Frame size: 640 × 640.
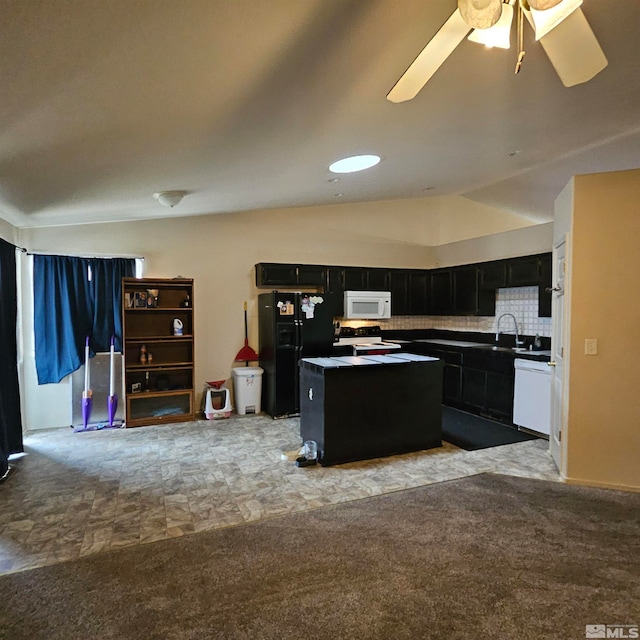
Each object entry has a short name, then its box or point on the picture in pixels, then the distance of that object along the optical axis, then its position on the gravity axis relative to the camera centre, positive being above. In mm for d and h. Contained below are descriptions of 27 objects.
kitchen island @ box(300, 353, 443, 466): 3584 -883
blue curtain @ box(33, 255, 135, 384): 4664 -4
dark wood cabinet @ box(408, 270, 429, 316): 6535 +266
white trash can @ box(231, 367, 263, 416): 5367 -1055
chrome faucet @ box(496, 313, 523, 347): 5387 -256
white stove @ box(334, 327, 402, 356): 5613 -467
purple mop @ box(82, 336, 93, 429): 4727 -1014
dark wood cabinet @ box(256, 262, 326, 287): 5512 +473
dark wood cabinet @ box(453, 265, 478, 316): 5914 +283
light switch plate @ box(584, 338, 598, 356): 3146 -278
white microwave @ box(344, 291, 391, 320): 5883 +66
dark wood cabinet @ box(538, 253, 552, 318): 4727 +290
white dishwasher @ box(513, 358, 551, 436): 4344 -945
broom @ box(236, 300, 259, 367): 5574 -597
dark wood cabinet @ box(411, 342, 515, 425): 4910 -927
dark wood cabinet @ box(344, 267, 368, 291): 5969 +453
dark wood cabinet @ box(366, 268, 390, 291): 6160 +456
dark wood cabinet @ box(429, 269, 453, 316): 6359 +273
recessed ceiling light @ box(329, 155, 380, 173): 3277 +1216
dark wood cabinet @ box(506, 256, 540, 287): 4910 +476
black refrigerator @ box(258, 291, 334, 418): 5176 -375
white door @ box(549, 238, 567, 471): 3412 -363
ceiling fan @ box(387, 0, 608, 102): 1435 +1051
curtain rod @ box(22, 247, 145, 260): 4598 +629
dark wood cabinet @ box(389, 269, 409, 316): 6371 +289
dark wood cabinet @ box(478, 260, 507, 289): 5406 +482
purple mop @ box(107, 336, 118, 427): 4797 -1040
